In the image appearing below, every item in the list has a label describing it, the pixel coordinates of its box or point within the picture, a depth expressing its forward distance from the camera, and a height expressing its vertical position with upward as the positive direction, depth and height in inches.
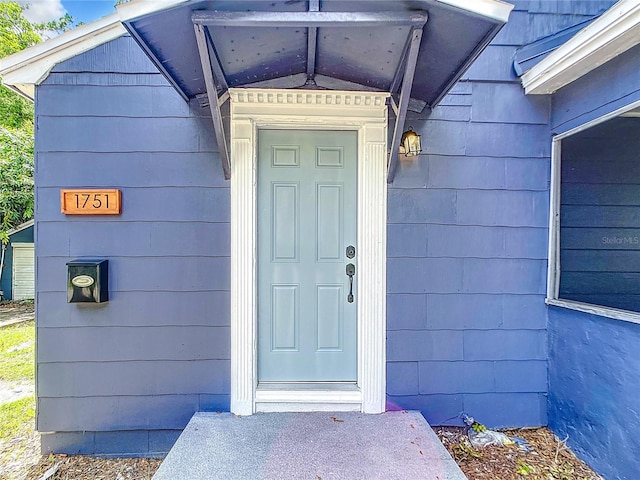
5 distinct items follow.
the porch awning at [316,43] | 56.6 +36.4
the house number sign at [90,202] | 84.9 +7.5
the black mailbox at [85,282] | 82.9 -11.9
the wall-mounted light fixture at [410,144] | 87.7 +23.0
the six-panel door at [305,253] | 90.4 -5.0
